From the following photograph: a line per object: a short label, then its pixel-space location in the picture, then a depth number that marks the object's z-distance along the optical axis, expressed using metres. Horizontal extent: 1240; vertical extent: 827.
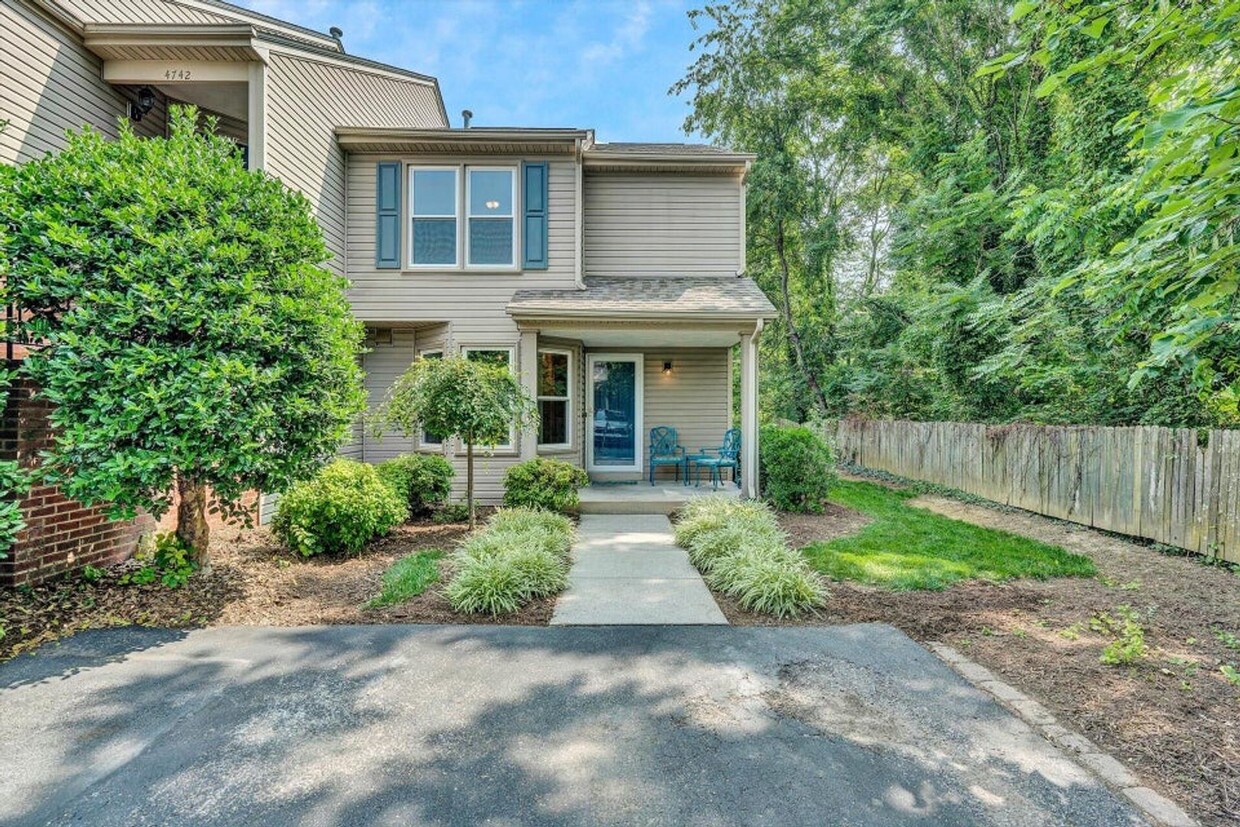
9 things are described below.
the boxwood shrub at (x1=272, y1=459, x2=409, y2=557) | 5.69
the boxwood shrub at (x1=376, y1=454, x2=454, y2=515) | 7.46
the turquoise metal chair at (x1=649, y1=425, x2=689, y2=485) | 10.12
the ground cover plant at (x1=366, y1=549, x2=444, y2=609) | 4.59
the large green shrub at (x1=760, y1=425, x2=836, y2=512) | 8.24
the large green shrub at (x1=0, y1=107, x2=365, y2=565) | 3.81
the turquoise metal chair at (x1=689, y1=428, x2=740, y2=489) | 8.96
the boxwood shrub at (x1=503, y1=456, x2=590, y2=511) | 7.52
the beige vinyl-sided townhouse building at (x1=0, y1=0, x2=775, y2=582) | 6.61
